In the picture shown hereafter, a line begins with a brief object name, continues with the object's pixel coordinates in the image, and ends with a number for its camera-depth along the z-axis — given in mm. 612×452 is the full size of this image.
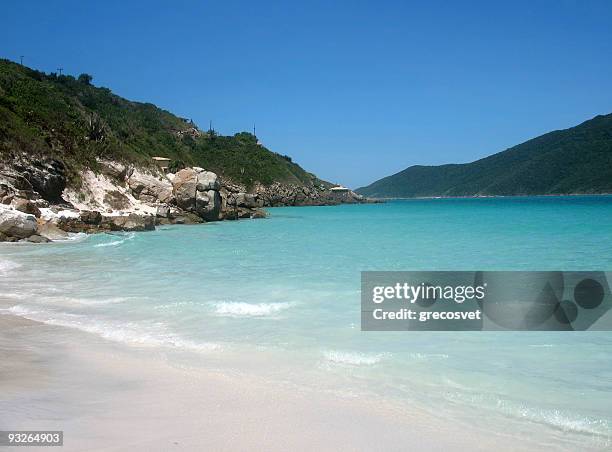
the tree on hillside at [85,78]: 72256
